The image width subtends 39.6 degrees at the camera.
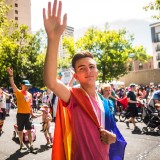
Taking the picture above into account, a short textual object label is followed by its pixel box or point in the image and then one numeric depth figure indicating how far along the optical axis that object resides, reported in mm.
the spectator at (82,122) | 1875
